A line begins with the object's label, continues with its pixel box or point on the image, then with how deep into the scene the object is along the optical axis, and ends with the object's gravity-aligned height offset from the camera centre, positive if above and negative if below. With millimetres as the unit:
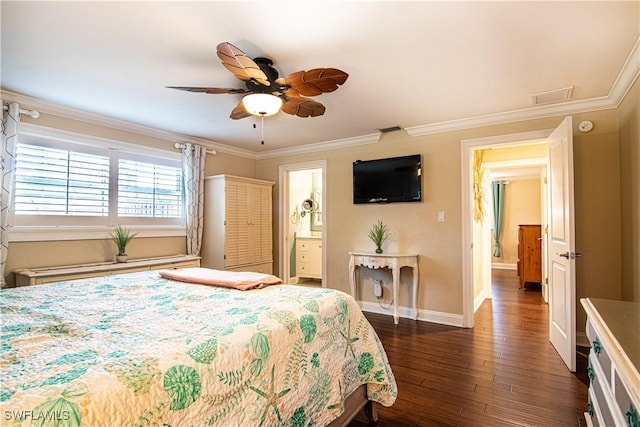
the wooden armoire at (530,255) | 5438 -568
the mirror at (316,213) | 6395 +189
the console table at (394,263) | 3574 -476
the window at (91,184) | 2820 +396
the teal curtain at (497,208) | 7711 +349
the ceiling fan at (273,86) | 1796 +889
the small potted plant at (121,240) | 3236 -181
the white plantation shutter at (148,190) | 3488 +382
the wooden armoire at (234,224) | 4004 -23
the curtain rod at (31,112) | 2727 +959
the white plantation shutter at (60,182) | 2782 +383
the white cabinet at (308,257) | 5723 -642
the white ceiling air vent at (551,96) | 2629 +1092
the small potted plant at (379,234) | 3895 -146
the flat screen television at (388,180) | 3740 +523
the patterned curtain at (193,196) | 3988 +337
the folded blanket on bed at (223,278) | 1882 -360
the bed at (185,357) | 782 -407
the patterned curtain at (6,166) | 2586 +465
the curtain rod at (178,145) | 3932 +960
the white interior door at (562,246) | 2453 -202
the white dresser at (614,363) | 956 -476
